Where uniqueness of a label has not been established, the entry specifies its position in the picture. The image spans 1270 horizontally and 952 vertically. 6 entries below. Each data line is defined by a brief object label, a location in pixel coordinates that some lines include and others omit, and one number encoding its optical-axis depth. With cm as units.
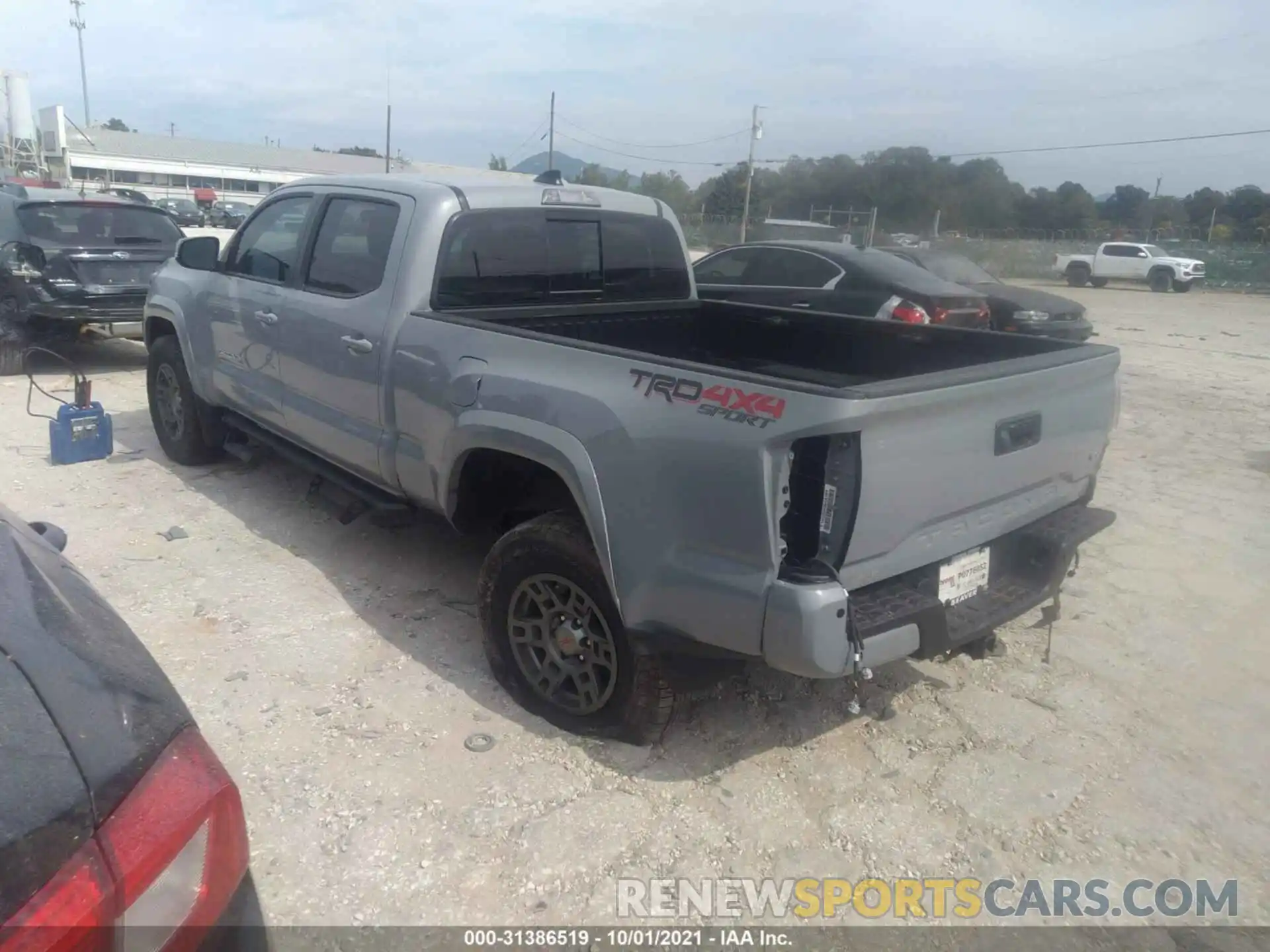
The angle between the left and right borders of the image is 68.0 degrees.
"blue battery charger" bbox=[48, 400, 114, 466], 629
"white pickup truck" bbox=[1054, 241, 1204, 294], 3111
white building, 6128
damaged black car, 893
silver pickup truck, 266
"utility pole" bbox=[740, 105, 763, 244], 4719
